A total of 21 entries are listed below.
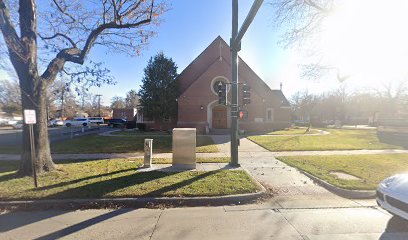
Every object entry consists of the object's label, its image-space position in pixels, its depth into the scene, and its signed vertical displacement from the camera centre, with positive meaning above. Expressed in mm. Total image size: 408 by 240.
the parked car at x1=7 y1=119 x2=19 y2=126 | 45453 -470
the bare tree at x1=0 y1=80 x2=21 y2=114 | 65438 +5177
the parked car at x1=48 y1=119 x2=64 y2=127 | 53378 -871
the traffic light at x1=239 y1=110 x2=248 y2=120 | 10156 +41
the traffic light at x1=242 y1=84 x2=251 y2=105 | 10359 +827
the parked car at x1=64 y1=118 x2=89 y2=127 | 51909 -771
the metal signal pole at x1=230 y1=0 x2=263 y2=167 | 10055 +1232
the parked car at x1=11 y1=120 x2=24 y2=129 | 43062 -933
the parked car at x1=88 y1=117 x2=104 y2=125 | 60875 -465
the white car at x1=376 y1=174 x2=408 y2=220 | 4688 -1482
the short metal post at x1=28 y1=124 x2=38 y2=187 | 7223 -886
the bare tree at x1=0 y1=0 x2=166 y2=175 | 8206 +1676
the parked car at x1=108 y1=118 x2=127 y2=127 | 49953 -862
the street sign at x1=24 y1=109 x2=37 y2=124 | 7121 +53
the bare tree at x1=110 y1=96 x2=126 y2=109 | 112688 +6555
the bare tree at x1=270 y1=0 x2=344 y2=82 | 15414 +6202
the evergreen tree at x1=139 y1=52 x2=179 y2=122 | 29875 +2965
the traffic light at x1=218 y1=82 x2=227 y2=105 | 10406 +842
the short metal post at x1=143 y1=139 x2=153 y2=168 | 10258 -1471
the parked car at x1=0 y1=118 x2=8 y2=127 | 48731 -478
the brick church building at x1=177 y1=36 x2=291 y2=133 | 28828 +928
